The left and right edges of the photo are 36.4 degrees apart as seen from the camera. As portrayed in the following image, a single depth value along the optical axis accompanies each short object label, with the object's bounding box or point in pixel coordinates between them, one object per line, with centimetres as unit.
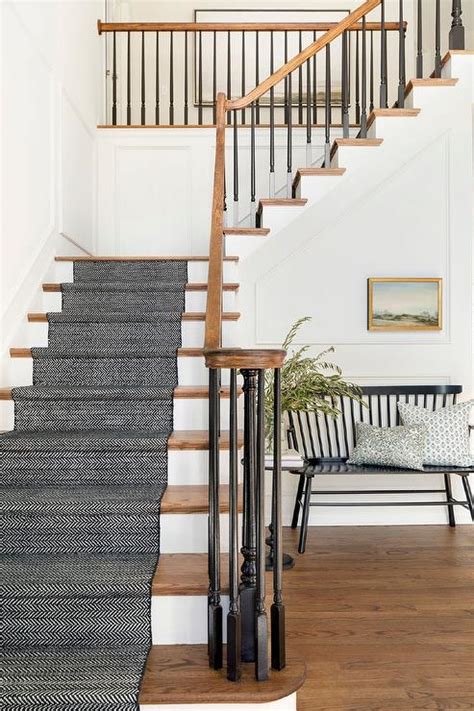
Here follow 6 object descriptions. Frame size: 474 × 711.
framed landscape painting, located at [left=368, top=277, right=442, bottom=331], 484
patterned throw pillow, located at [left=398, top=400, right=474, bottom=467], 429
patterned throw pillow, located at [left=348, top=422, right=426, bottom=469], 420
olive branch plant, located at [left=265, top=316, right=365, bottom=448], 396
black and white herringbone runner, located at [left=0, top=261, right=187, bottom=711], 209
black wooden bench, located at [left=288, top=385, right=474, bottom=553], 446
